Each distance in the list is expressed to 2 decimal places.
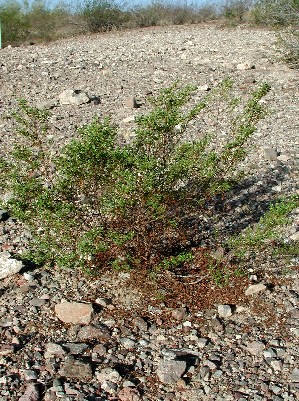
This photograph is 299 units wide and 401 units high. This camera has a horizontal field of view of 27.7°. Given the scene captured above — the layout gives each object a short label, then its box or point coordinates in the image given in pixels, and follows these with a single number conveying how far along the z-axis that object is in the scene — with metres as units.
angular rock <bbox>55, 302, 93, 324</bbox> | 3.41
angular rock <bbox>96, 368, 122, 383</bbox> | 2.93
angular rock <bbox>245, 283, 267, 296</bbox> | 3.61
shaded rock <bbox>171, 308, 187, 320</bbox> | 3.40
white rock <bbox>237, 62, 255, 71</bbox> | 10.05
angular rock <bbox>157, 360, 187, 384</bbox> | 2.93
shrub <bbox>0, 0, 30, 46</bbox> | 17.48
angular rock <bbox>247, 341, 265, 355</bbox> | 3.11
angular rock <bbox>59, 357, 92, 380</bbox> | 2.95
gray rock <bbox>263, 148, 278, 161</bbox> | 5.84
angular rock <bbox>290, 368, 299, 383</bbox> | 2.90
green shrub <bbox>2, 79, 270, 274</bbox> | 3.50
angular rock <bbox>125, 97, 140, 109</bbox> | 8.01
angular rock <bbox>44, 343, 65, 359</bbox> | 3.12
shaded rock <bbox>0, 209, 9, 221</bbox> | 4.67
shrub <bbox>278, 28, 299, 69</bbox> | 9.95
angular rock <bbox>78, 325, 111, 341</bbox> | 3.26
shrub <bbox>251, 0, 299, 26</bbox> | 10.43
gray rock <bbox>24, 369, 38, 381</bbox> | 2.92
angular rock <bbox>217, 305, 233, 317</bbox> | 3.42
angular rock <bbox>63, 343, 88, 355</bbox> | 3.14
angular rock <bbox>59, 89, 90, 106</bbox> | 8.25
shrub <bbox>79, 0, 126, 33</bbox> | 18.28
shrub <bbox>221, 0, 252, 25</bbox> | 18.23
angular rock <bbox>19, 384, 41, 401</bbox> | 2.79
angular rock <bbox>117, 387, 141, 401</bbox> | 2.81
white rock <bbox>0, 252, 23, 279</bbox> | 3.85
